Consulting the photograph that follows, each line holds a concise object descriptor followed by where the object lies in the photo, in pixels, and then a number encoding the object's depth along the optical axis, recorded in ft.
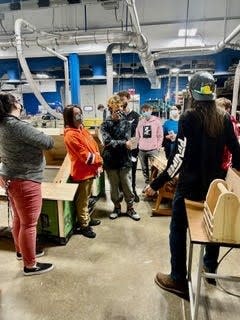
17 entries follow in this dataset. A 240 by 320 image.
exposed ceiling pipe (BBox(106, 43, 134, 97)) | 15.17
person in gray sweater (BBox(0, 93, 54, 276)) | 5.74
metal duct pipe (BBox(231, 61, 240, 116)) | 17.21
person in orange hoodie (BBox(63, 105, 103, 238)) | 8.28
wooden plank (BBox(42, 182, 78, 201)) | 7.93
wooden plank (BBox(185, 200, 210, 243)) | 3.99
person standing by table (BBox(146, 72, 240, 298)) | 5.03
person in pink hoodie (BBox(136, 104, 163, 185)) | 13.05
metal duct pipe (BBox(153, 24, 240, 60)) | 18.43
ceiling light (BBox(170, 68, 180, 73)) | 27.86
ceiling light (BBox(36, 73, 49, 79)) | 31.29
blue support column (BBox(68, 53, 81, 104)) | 22.62
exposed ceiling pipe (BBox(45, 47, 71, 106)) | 18.74
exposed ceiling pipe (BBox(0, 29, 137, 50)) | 15.62
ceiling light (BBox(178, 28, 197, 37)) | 19.34
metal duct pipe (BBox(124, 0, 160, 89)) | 11.78
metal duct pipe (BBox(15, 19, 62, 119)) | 13.01
